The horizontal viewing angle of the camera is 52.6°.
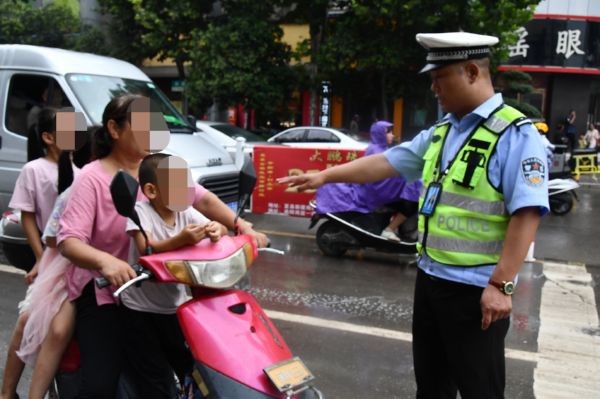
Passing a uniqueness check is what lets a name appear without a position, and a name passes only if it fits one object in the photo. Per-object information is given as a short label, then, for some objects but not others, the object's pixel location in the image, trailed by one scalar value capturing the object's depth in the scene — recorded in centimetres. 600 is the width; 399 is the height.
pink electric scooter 191
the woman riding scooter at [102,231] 226
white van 692
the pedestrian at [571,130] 2103
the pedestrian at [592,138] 2103
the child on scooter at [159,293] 216
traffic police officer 221
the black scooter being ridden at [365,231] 674
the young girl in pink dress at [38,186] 284
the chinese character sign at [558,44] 2131
